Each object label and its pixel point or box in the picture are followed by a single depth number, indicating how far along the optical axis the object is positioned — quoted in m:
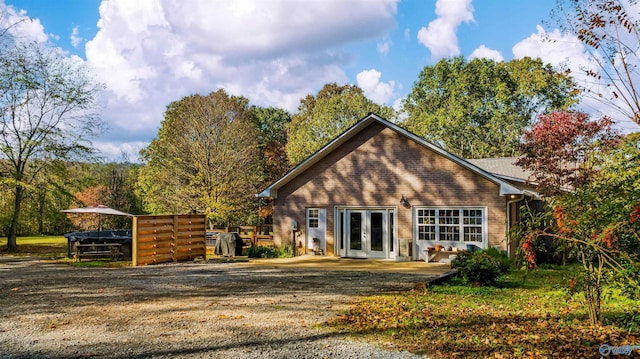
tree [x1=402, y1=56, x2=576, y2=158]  36.28
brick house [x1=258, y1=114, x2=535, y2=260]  17.50
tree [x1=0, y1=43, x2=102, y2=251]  23.95
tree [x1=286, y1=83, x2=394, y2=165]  37.34
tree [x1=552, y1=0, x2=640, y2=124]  8.20
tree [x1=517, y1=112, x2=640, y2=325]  5.82
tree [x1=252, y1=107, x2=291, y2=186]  39.59
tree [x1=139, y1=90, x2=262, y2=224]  29.33
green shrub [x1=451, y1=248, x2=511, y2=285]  11.24
